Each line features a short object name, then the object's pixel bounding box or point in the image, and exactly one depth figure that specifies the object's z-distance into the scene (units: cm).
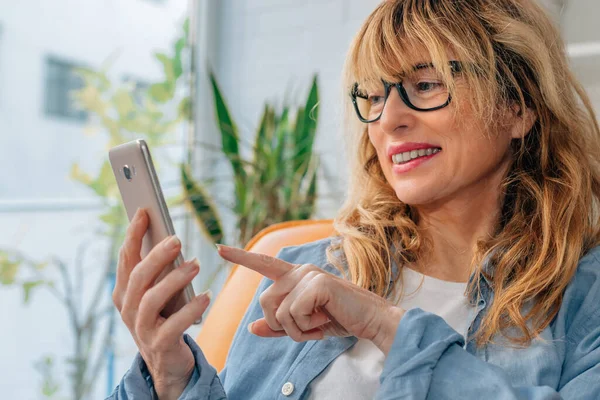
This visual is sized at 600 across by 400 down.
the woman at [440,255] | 94
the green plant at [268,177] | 238
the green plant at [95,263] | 250
